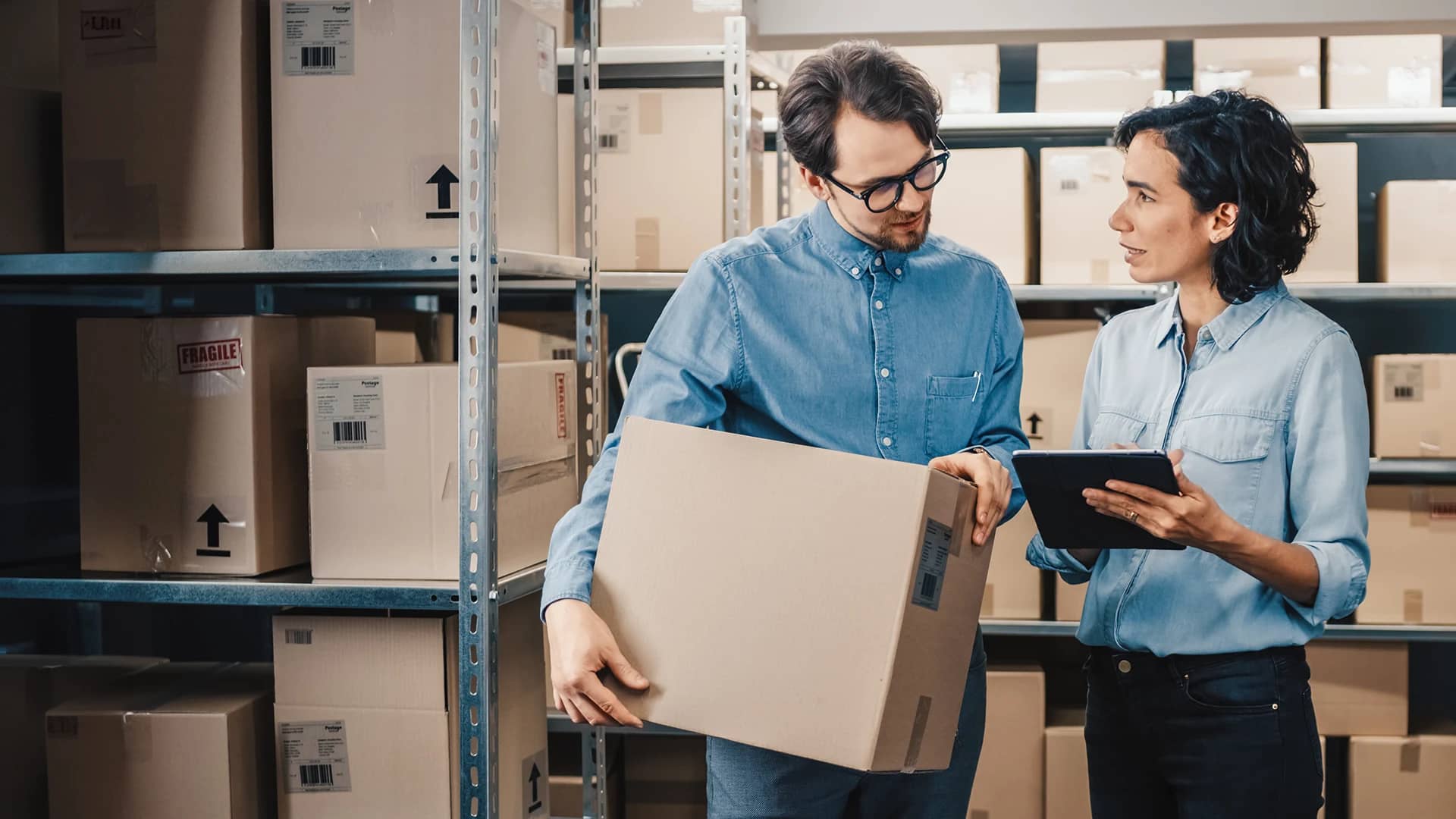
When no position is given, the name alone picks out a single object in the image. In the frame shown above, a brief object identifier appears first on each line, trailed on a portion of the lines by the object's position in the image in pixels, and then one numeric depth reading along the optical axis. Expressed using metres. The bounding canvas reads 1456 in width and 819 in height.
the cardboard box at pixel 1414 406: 2.64
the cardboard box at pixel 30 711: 1.78
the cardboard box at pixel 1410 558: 2.67
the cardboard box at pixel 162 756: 1.60
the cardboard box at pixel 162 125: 1.57
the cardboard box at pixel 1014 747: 2.67
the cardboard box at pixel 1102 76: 2.78
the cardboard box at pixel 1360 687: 2.69
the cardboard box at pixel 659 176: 2.45
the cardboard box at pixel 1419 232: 2.67
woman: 1.37
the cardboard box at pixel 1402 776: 2.64
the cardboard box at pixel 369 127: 1.54
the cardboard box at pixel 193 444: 1.61
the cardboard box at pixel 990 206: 2.71
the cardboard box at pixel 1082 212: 2.70
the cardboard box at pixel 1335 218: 2.67
